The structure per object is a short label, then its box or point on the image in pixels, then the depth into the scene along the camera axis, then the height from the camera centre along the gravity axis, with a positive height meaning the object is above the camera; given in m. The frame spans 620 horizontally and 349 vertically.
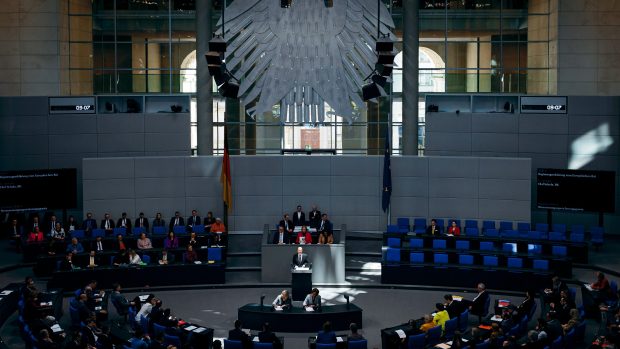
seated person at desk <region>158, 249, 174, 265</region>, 21.44 -2.53
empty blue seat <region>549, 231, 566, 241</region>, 23.89 -2.20
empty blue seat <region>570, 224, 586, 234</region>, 25.08 -2.11
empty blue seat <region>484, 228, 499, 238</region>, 24.20 -2.15
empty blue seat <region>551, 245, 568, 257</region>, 22.31 -2.42
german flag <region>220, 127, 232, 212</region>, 24.72 -0.67
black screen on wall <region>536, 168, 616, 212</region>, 24.61 -0.97
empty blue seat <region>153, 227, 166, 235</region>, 24.61 -2.11
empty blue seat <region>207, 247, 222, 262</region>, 21.86 -2.45
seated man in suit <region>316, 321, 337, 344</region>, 15.52 -3.21
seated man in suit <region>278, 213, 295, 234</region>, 23.58 -1.86
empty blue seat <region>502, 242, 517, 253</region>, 22.25 -2.33
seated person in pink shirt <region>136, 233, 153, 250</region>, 22.41 -2.25
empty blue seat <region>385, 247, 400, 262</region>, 21.86 -2.49
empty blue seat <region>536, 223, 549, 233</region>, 24.75 -2.02
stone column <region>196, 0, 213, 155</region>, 26.48 +2.19
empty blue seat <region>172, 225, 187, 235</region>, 24.38 -2.06
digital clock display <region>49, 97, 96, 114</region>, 27.45 +1.57
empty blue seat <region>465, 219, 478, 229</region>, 25.05 -1.96
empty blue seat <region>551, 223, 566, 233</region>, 25.05 -2.08
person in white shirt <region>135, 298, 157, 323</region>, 16.70 -2.96
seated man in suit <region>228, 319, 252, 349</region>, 15.30 -3.19
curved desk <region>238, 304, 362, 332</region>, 17.41 -3.26
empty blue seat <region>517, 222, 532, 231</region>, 24.94 -2.01
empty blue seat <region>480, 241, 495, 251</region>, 22.44 -2.32
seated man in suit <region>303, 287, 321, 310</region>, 17.58 -2.94
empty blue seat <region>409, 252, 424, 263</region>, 21.72 -2.52
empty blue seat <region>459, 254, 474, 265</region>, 21.45 -2.54
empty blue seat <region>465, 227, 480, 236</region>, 24.78 -2.14
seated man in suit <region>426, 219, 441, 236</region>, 23.67 -2.00
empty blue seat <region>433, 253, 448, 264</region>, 21.62 -2.54
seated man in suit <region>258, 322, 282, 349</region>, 15.39 -3.20
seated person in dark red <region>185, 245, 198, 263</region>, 21.64 -2.47
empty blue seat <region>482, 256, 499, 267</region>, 21.23 -2.56
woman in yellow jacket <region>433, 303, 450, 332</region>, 16.45 -3.07
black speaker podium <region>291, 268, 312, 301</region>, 19.67 -2.88
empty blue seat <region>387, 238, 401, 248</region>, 22.94 -2.28
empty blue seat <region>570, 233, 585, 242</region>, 23.98 -2.24
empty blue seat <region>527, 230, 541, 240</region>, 23.80 -2.16
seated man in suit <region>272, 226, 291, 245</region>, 22.34 -2.11
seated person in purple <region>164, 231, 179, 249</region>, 22.73 -2.24
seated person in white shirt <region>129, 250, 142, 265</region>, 21.14 -2.49
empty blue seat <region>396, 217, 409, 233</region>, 25.60 -2.00
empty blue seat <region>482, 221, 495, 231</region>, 25.22 -1.98
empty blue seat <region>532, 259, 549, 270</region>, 21.09 -2.62
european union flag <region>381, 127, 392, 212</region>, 25.09 -0.77
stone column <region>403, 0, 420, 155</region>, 26.69 +2.49
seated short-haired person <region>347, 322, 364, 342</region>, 15.47 -3.22
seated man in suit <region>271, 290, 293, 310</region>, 17.48 -2.94
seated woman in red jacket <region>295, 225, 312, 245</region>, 22.33 -2.09
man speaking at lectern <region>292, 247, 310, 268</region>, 20.00 -2.39
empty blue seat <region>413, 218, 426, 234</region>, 25.38 -2.04
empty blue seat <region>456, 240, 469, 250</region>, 22.56 -2.31
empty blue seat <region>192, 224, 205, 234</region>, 24.55 -2.07
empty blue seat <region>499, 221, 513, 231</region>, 25.12 -2.00
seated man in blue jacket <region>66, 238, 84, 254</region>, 21.52 -2.27
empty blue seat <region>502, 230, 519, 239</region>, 23.86 -2.15
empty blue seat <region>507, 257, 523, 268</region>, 21.08 -2.57
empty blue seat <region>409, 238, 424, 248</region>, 22.95 -2.30
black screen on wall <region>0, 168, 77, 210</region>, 24.06 -0.94
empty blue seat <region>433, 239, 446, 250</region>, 22.86 -2.31
